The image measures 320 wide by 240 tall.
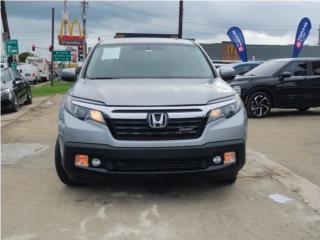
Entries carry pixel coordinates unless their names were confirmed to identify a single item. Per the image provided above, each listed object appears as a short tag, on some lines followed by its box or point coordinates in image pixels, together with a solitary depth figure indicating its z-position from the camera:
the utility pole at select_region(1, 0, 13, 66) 21.65
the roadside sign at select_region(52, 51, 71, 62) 30.69
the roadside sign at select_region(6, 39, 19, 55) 19.29
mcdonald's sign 47.56
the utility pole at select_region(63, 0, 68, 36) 49.27
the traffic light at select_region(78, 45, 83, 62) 44.59
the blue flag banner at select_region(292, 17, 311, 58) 18.55
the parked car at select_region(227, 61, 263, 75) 13.63
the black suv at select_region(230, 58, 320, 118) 9.32
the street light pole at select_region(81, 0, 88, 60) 42.88
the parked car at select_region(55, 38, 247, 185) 3.61
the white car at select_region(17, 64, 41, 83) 30.52
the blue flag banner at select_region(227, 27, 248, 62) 20.27
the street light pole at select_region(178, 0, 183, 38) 26.09
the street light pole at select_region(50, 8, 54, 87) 30.54
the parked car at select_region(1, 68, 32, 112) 10.71
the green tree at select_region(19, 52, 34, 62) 75.60
